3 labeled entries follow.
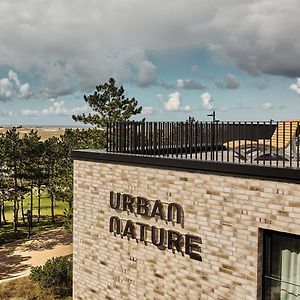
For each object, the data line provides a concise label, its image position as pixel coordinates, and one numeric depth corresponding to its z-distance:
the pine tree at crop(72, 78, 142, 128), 28.19
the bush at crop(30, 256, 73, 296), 19.83
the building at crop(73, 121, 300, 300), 8.13
